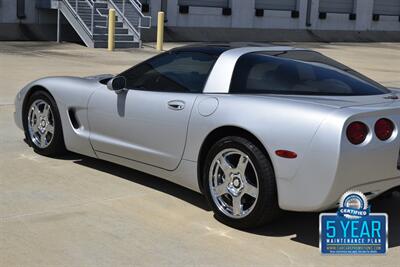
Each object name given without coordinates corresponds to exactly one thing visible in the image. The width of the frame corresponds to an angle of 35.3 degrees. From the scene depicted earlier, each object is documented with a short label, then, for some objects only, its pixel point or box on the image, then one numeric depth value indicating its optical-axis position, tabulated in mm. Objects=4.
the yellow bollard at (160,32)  22672
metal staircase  21922
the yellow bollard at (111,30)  20688
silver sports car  4043
